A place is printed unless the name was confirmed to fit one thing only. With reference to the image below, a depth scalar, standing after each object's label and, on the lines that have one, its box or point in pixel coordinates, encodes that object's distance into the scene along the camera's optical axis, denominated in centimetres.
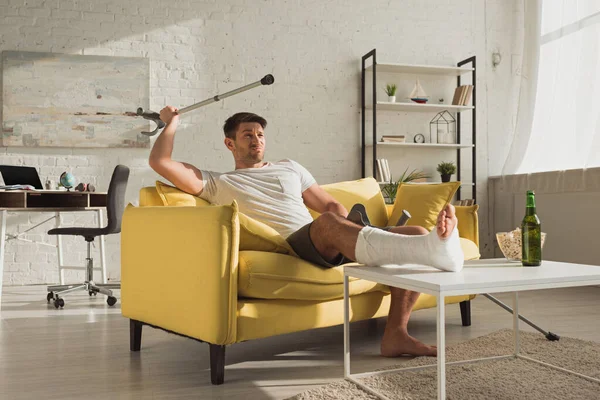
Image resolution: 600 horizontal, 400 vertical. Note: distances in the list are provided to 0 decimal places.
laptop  456
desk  409
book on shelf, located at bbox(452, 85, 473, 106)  604
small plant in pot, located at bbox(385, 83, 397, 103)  593
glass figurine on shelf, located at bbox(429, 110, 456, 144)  624
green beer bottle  215
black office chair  440
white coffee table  166
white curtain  509
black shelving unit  575
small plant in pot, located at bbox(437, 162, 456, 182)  600
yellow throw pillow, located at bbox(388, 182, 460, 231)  349
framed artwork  534
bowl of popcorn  230
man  192
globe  480
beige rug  205
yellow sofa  224
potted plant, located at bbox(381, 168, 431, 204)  583
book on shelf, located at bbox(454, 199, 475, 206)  585
